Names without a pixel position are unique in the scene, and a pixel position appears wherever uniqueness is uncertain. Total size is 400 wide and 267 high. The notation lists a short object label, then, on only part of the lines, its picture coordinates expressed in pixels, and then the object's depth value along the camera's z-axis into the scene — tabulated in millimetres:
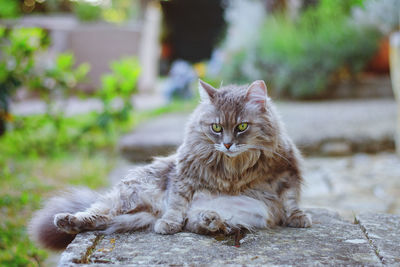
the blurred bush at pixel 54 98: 2053
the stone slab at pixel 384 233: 1026
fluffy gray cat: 1096
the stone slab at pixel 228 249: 999
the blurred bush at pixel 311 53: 3415
